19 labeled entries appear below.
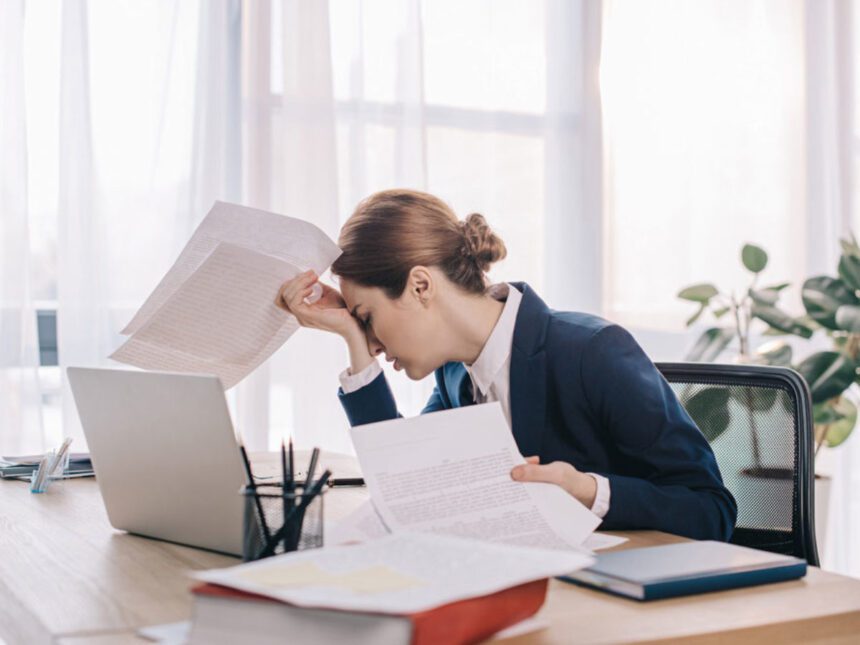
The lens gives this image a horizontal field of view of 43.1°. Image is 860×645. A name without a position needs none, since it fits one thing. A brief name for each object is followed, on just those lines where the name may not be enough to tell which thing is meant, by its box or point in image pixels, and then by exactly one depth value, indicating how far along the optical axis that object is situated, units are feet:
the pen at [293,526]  2.85
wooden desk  2.53
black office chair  4.66
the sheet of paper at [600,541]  3.43
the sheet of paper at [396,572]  2.13
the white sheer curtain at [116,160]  8.43
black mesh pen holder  2.86
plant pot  9.34
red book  2.06
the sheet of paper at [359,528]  3.12
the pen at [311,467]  2.93
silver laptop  3.22
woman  4.06
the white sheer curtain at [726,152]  10.75
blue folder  2.79
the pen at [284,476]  2.86
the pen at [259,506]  2.86
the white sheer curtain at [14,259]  8.17
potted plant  8.79
